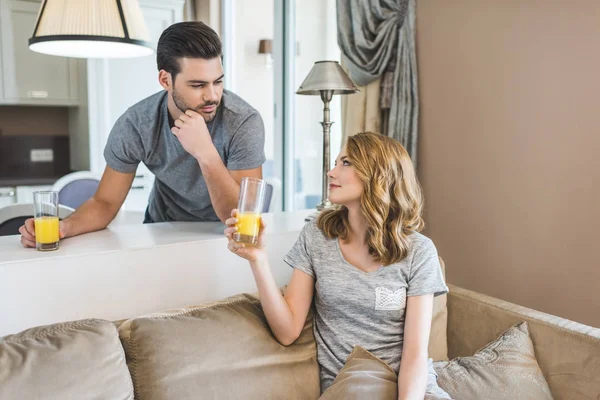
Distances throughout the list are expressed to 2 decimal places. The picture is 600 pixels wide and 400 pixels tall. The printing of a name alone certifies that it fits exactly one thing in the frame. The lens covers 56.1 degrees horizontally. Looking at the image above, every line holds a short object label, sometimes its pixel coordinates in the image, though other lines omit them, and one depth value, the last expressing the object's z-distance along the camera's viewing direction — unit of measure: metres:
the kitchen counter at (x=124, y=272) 1.37
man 1.65
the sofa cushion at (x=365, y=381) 1.27
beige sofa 1.14
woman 1.43
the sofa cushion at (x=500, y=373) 1.52
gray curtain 2.59
